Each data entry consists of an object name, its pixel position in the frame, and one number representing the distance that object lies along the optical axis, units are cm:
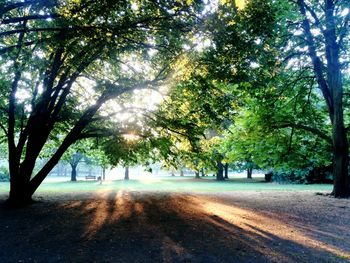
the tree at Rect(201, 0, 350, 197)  901
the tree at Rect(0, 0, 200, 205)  871
